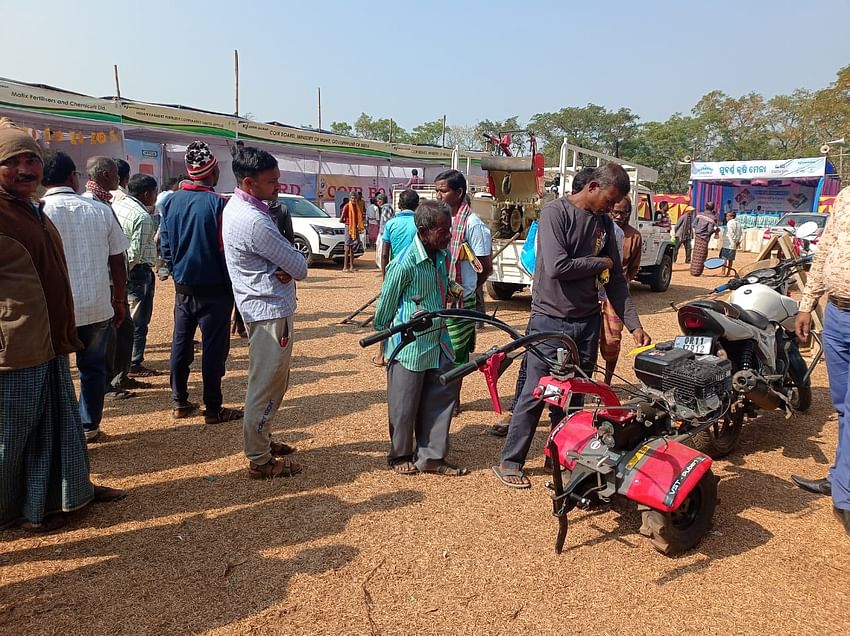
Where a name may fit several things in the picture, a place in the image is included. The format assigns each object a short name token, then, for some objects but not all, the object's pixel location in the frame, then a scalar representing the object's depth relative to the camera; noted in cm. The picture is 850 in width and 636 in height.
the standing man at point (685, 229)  1795
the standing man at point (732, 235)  1641
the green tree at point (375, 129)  6441
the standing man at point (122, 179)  578
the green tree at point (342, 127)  6450
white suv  1488
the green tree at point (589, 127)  5797
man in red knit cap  418
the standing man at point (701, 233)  1536
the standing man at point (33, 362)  273
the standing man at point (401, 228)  556
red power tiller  282
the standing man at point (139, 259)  556
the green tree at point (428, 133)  6328
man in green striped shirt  365
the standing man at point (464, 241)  493
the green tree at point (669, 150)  4838
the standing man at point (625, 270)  495
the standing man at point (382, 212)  651
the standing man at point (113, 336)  447
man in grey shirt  351
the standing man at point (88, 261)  383
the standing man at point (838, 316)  320
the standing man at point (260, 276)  338
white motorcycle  407
